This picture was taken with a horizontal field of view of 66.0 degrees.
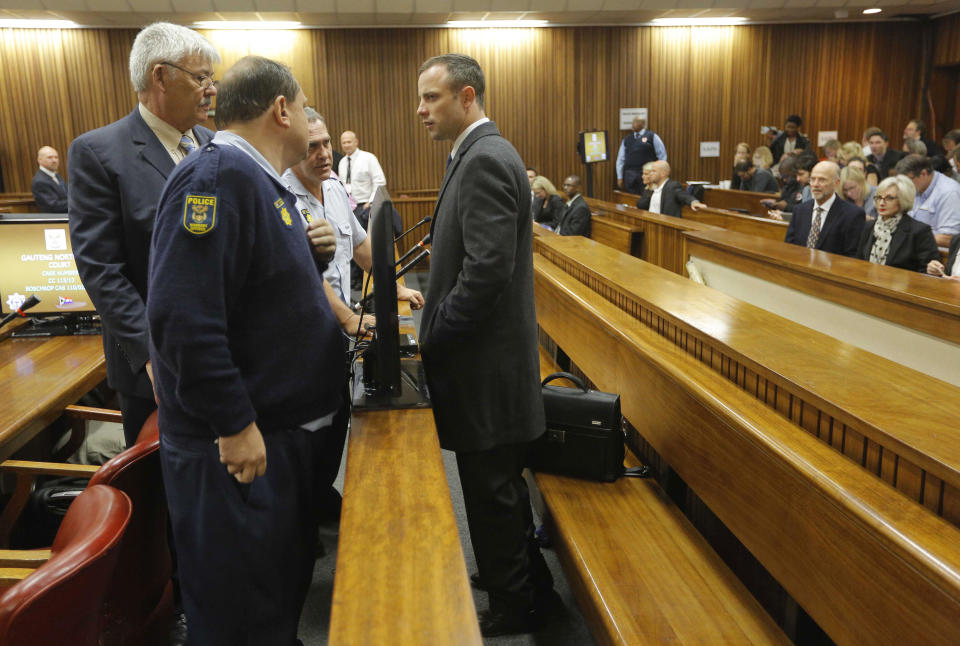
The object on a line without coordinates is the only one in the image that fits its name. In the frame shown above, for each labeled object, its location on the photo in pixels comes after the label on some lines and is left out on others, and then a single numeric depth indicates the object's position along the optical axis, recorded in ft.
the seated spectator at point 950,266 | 13.01
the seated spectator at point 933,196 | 18.24
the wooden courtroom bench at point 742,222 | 19.99
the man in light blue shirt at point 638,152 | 35.29
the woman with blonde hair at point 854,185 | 18.70
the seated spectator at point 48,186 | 30.17
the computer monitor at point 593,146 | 33.94
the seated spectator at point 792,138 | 32.44
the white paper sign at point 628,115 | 37.42
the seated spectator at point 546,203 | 24.97
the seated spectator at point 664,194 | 25.25
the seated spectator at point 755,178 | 29.48
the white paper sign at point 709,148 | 38.42
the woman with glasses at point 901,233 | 14.02
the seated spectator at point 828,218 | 15.99
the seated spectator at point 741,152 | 34.87
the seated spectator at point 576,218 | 23.02
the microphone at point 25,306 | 7.39
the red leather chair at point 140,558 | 5.44
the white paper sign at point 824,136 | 38.93
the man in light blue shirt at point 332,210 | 8.14
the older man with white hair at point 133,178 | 6.49
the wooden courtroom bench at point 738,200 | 27.43
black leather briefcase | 7.97
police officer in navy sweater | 4.50
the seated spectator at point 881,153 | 28.12
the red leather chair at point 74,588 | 3.72
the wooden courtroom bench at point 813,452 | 4.03
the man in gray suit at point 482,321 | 6.26
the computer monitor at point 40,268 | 10.44
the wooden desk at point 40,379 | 7.23
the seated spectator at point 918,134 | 28.86
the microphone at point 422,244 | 6.56
